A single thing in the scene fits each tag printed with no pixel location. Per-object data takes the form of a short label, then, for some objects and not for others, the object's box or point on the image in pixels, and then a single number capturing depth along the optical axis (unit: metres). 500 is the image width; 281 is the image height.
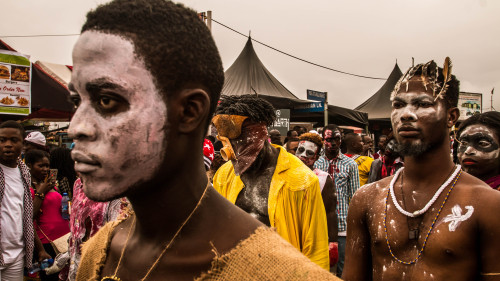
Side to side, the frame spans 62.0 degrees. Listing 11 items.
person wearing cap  6.18
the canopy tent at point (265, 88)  13.61
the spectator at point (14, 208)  4.29
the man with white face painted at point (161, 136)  1.29
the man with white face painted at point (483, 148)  3.31
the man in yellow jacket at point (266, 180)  3.47
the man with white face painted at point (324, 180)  4.22
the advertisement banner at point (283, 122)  10.28
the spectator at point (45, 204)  5.14
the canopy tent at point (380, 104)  20.39
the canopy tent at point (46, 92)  7.08
